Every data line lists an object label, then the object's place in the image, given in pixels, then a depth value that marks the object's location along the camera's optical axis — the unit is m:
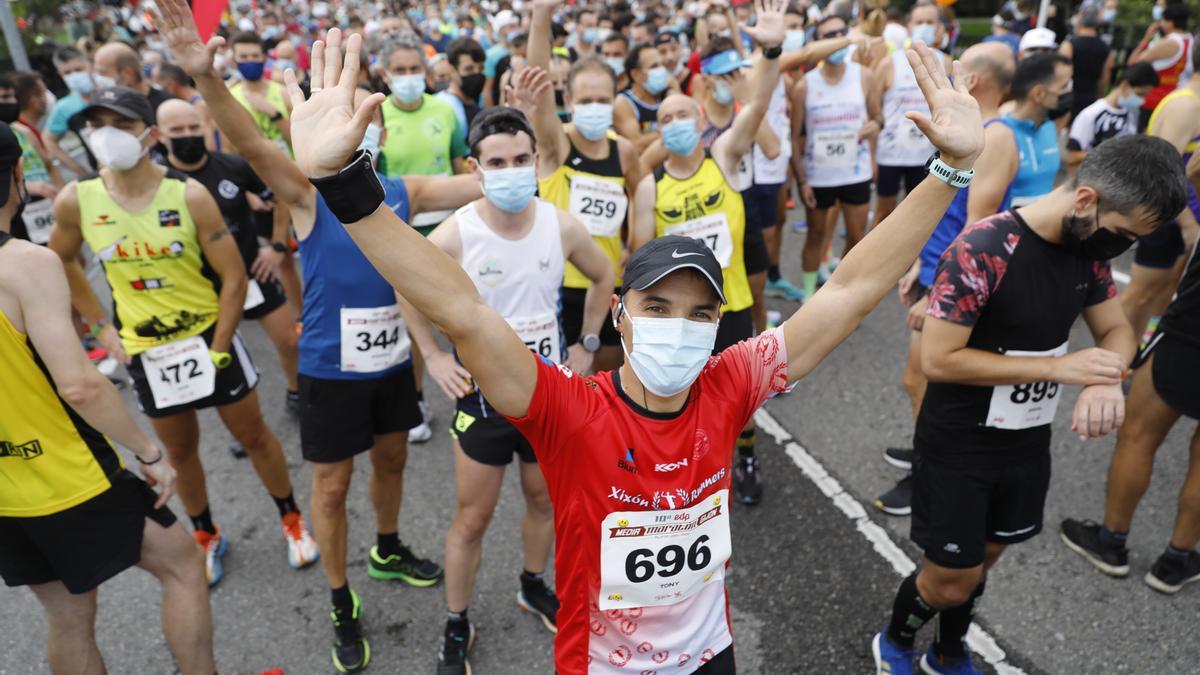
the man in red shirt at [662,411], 1.77
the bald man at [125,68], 7.52
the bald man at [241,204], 4.46
